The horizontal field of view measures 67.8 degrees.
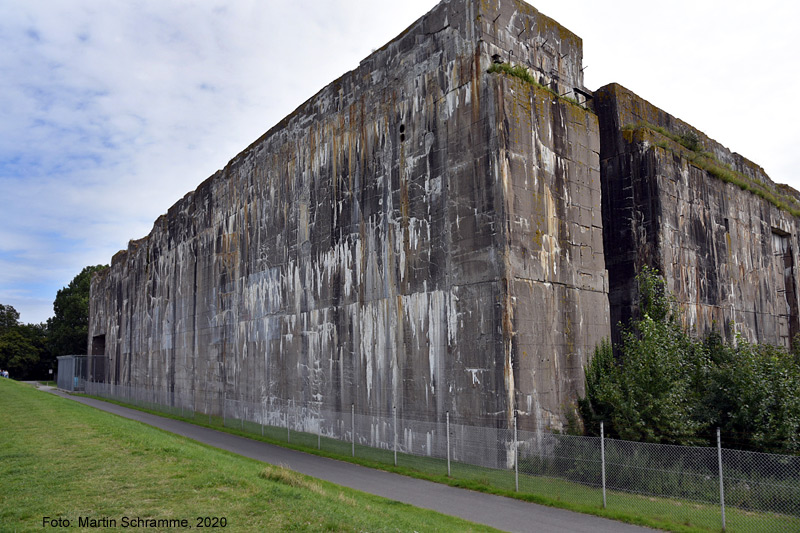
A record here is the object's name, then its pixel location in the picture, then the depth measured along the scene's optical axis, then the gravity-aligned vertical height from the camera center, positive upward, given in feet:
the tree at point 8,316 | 316.40 +17.67
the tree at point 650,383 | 47.73 -4.12
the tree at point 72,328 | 247.09 +8.16
